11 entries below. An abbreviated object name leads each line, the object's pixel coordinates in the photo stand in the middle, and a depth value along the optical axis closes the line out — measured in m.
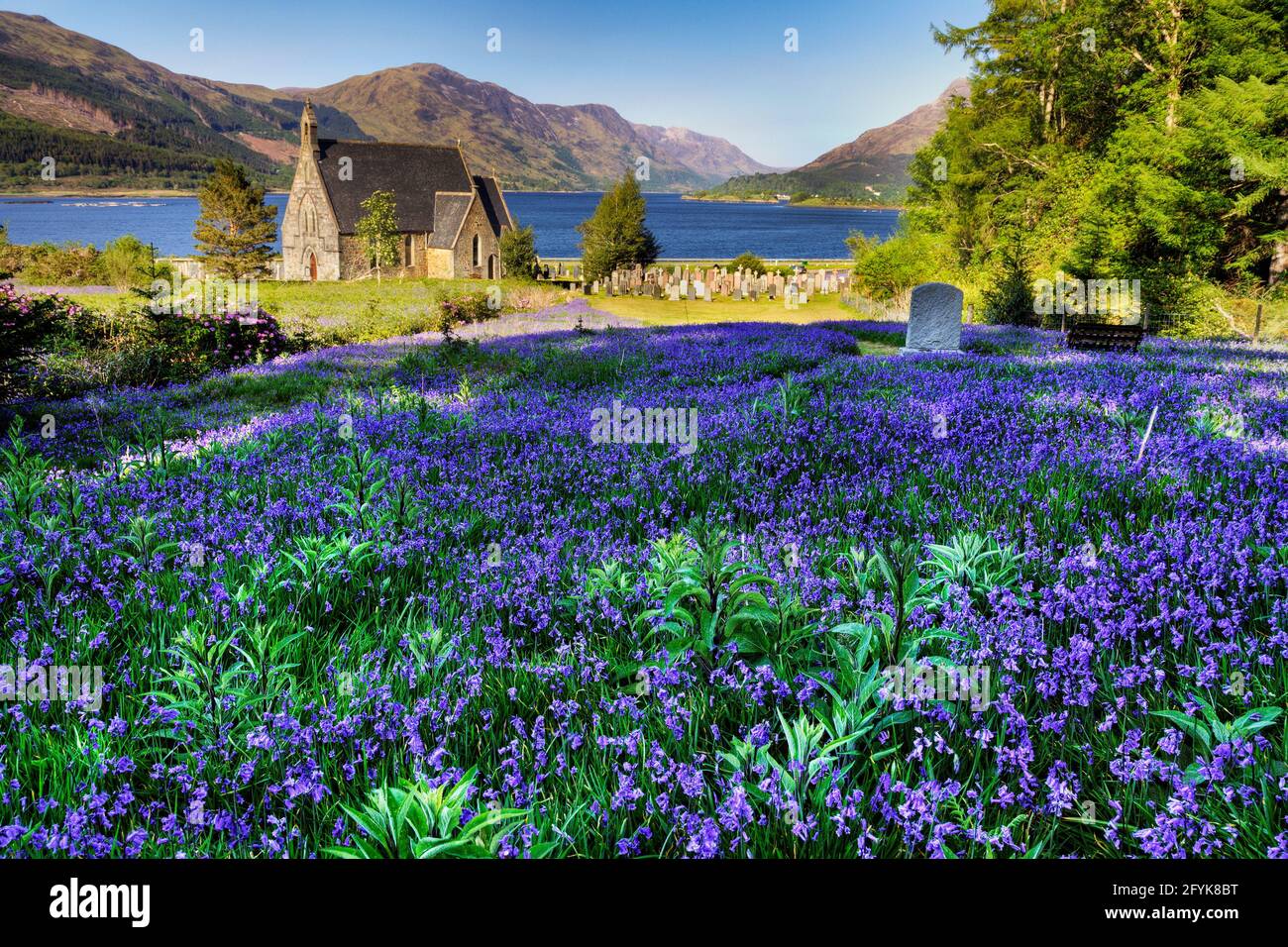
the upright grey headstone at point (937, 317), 15.16
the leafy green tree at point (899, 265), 42.22
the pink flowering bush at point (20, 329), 9.55
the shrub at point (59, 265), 49.34
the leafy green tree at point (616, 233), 52.88
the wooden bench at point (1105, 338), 14.00
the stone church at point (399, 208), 68.38
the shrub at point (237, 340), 15.18
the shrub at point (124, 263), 48.97
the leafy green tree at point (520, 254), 58.75
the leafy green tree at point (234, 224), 52.91
